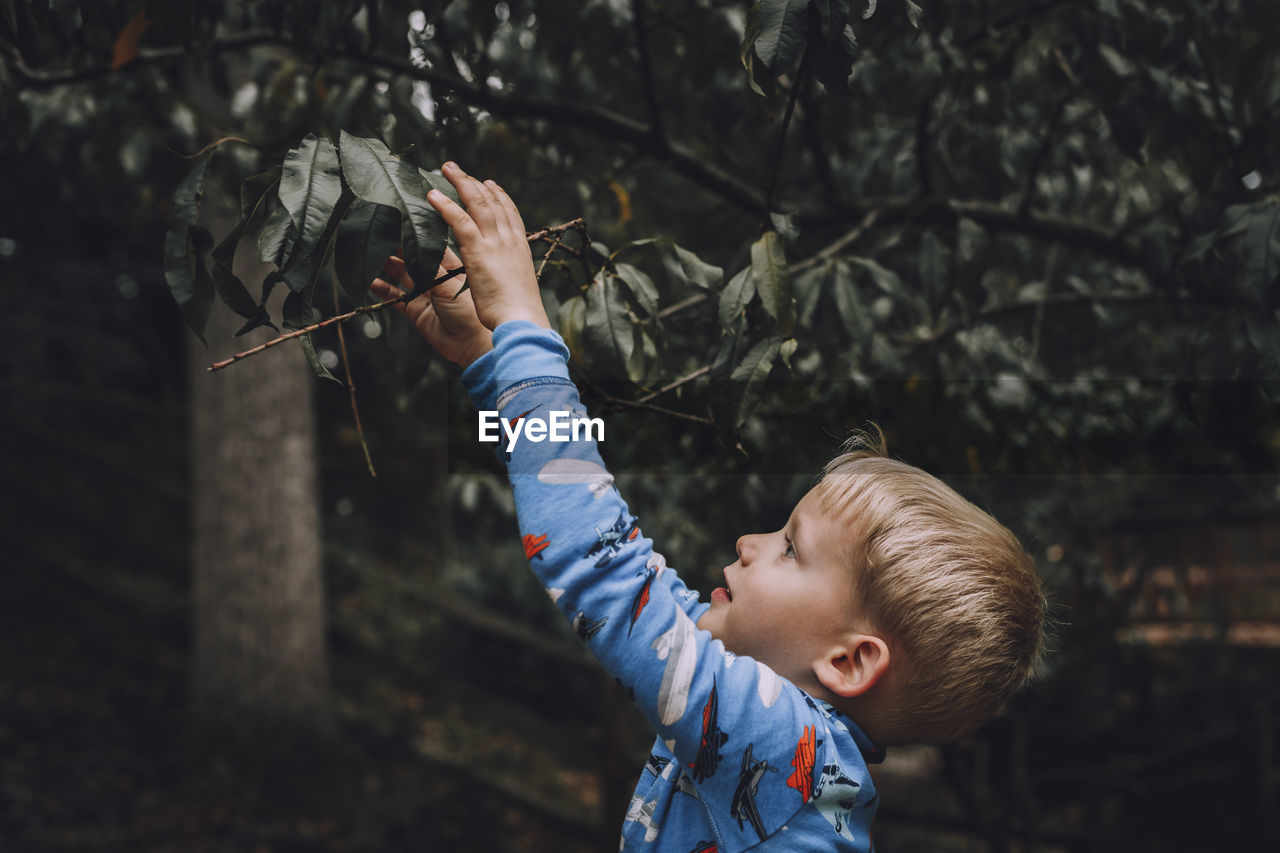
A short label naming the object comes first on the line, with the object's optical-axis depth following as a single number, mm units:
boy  913
